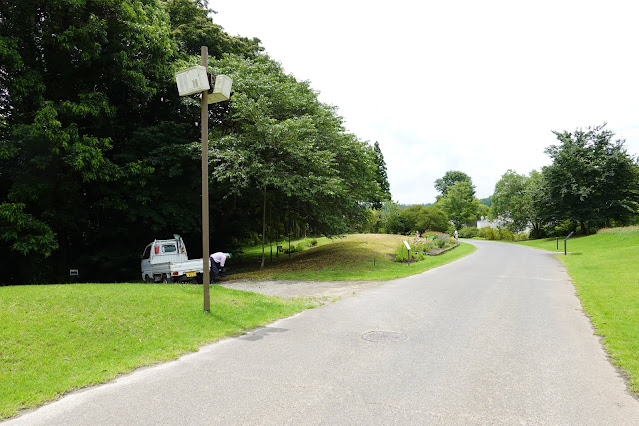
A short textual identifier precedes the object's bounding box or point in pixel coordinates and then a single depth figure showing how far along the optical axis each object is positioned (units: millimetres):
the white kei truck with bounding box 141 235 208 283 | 13255
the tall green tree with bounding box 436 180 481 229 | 63744
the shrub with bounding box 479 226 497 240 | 54094
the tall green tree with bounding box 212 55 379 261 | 15258
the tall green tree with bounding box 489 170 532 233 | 51844
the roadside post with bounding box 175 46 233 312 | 6945
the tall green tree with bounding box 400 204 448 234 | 41234
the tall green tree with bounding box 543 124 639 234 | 35469
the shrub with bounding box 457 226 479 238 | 58062
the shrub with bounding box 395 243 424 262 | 19022
